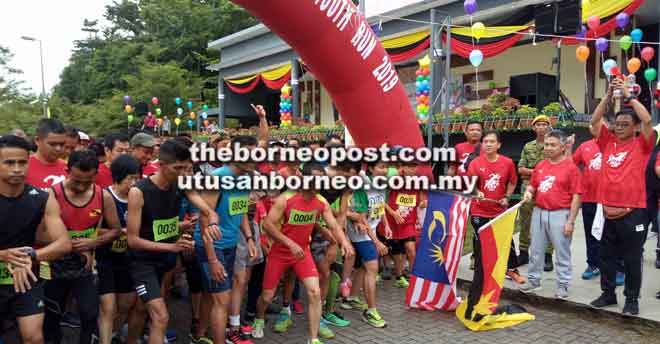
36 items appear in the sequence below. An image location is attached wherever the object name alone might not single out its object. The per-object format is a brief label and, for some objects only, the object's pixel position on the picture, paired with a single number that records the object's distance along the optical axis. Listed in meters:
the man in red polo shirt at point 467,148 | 5.95
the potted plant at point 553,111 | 9.33
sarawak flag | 4.30
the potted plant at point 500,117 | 9.95
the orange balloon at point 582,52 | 9.17
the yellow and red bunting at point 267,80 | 18.78
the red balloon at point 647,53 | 9.52
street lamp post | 29.12
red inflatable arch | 4.83
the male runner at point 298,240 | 3.82
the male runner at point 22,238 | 2.64
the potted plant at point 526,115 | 9.55
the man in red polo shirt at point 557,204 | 4.68
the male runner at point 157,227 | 3.23
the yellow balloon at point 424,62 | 12.38
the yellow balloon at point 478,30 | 9.79
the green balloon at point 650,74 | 9.39
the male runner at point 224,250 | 3.53
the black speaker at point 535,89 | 10.56
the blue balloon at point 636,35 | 9.42
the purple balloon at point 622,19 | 8.67
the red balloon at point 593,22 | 8.95
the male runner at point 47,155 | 3.87
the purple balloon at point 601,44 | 9.04
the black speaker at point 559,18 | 9.86
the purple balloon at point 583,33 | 9.65
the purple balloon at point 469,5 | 9.85
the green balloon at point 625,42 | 8.75
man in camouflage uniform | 5.58
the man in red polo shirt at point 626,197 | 4.21
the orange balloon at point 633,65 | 9.17
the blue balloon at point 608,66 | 9.21
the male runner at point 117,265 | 3.42
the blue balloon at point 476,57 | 9.55
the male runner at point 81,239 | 3.16
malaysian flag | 4.63
